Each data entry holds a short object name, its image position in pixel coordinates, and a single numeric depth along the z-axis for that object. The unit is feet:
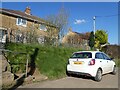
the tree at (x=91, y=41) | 49.80
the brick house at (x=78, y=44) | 40.44
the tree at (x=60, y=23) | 53.52
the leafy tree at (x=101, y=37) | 75.93
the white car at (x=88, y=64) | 16.25
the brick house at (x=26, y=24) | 42.04
